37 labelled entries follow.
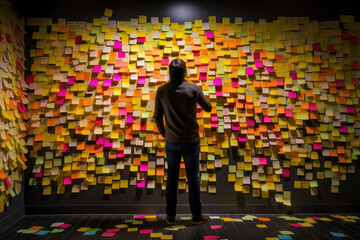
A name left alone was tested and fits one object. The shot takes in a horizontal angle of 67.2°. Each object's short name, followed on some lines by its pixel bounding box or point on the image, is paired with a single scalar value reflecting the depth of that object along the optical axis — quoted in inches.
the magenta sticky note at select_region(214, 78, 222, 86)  111.1
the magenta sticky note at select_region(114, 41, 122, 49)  111.8
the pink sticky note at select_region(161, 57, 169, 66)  111.1
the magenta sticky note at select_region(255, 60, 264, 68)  112.0
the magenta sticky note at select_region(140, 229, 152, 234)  90.8
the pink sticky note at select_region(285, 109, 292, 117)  111.8
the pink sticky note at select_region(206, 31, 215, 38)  112.2
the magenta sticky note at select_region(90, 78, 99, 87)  110.8
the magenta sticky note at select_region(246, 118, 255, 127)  111.3
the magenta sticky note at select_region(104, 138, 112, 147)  110.6
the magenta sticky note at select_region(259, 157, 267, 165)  111.4
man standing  89.8
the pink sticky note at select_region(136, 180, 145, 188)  110.3
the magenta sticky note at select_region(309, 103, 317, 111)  112.0
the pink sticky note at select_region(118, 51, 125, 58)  111.8
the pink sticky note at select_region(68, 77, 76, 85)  111.0
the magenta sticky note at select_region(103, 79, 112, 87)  111.0
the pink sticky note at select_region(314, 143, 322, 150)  112.0
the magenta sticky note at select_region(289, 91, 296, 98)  112.2
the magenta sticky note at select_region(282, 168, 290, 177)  111.8
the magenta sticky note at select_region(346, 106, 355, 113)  112.3
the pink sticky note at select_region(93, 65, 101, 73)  110.9
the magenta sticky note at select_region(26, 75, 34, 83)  110.6
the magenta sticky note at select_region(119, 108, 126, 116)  110.7
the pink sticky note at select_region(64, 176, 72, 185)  110.1
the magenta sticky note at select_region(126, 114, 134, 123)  110.5
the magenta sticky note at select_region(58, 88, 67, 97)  110.4
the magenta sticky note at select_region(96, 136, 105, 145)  110.8
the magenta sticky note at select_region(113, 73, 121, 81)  111.2
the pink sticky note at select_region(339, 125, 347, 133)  112.4
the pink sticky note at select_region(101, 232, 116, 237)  88.7
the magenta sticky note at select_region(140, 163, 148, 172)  110.7
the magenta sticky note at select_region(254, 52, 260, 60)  112.7
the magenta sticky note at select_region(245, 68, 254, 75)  112.1
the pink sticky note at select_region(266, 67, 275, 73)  112.0
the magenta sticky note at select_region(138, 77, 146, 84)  110.9
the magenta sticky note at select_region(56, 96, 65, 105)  110.5
